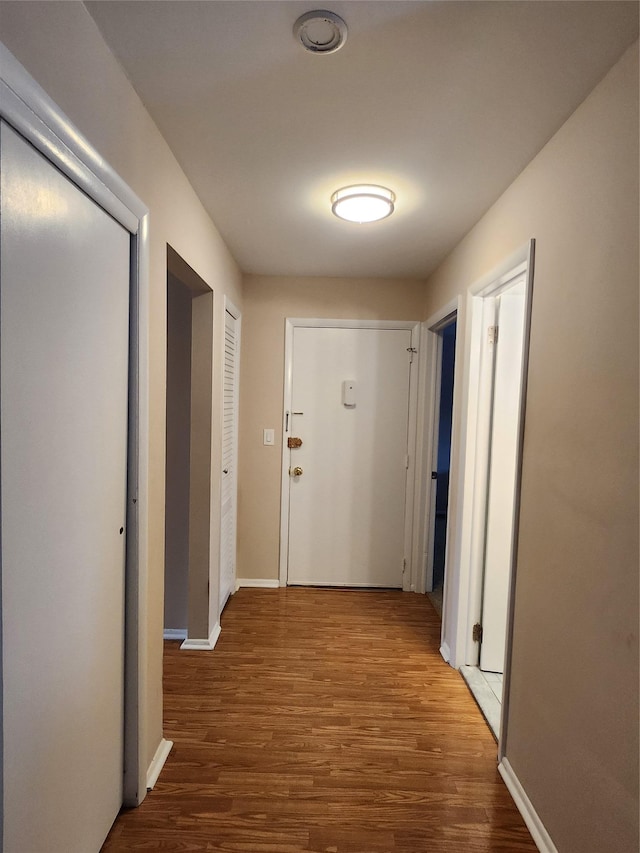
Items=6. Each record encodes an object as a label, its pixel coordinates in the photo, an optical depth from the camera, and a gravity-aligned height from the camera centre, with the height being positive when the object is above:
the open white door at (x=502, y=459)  2.19 -0.22
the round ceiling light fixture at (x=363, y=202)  1.88 +0.88
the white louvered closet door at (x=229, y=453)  2.83 -0.30
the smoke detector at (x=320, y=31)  1.03 +0.89
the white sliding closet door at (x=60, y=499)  0.88 -0.23
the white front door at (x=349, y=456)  3.29 -0.33
